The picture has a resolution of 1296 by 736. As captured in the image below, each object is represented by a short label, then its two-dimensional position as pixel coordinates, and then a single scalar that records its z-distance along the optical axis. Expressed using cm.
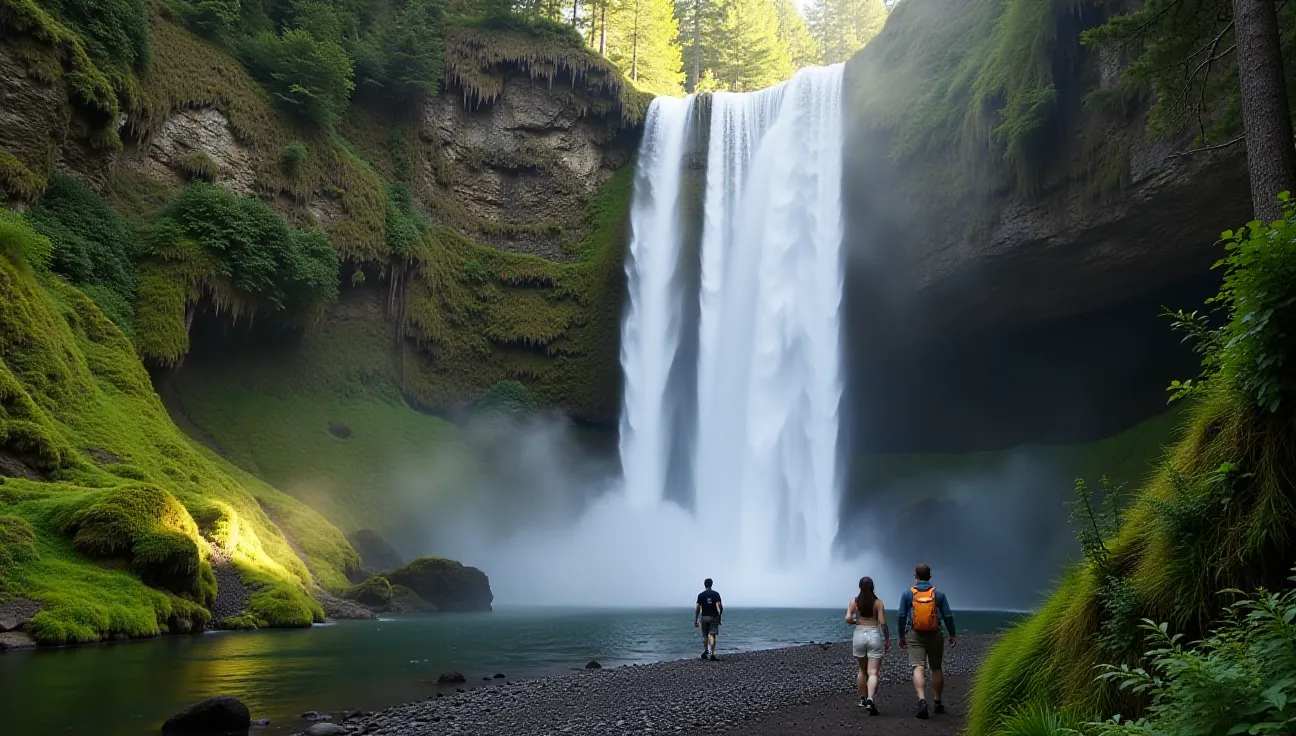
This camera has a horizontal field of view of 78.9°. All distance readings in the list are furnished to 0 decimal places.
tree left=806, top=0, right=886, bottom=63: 7131
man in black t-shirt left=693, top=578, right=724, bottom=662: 1355
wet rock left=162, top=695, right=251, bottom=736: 773
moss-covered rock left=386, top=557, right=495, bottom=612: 2586
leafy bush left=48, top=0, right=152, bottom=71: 2614
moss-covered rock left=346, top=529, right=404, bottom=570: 2936
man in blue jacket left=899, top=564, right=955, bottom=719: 802
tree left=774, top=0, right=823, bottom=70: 7256
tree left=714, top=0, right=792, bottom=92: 5997
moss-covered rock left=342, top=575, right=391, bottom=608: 2331
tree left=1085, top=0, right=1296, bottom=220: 764
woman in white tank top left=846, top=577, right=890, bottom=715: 844
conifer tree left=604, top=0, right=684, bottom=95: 5581
